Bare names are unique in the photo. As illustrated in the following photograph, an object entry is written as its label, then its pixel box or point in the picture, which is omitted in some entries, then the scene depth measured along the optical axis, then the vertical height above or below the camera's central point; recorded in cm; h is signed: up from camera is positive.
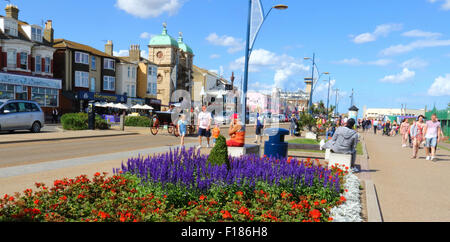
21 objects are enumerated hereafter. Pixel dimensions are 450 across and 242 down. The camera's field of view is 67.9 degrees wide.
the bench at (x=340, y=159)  949 -127
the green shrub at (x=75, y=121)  2369 -90
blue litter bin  1037 -98
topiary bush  657 -85
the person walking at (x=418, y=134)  1469 -76
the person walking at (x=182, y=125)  1523 -65
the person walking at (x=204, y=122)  1496 -47
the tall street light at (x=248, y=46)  1230 +255
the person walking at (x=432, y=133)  1370 -66
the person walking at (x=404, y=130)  2268 -97
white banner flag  1241 +376
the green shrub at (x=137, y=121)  3344 -113
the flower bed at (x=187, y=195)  441 -132
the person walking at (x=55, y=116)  3547 -87
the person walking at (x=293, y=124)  2720 -84
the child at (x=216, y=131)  1326 -75
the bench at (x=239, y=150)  1047 -121
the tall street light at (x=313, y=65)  3472 +545
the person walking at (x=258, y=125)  2009 -73
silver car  1839 -51
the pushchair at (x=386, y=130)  4016 -168
